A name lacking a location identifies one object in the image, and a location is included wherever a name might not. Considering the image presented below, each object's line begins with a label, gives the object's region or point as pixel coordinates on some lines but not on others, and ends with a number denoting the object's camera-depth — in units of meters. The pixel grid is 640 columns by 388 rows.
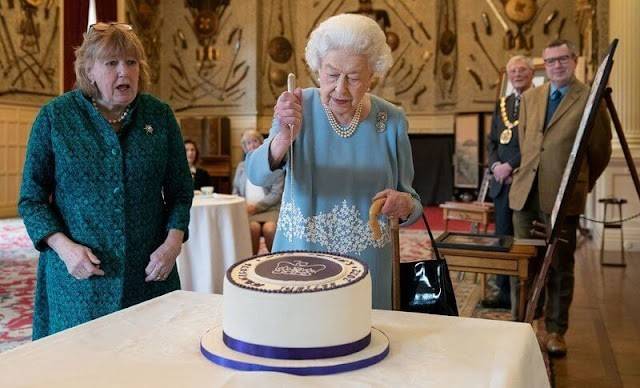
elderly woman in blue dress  1.74
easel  2.69
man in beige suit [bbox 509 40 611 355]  3.62
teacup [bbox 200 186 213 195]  5.27
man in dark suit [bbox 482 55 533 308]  4.34
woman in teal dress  1.90
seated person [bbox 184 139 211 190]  6.68
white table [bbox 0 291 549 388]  1.00
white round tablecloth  4.59
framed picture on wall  12.53
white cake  1.04
